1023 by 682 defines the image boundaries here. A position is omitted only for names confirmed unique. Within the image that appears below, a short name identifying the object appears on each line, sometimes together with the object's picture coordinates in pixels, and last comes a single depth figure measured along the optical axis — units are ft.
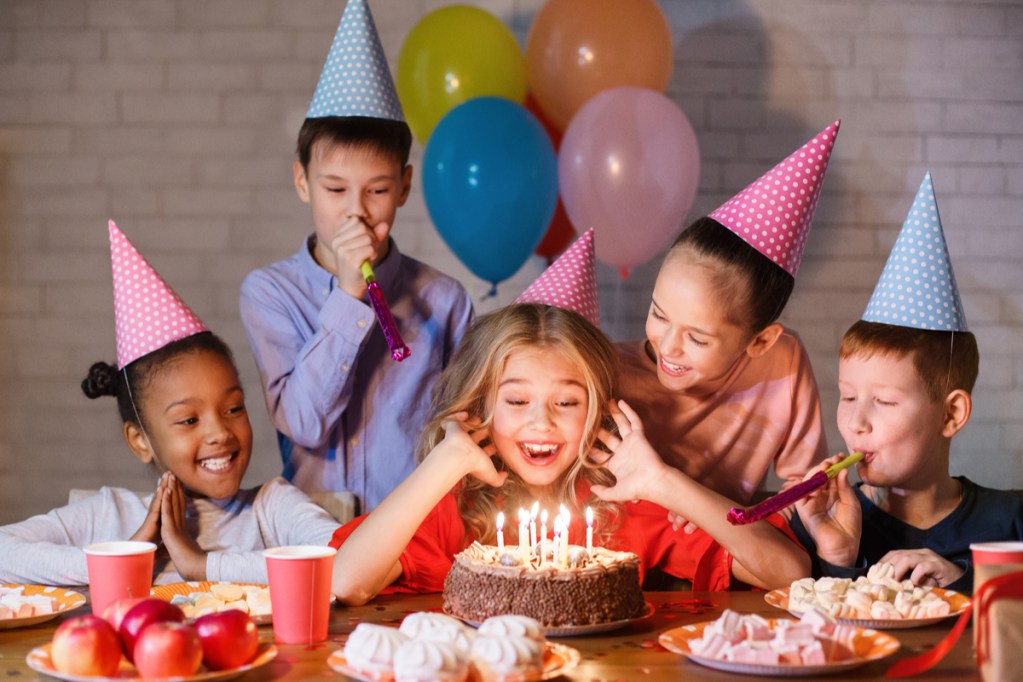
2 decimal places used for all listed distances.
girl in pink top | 6.96
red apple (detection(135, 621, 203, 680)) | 4.19
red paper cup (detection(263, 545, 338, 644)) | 4.98
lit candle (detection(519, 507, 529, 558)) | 5.53
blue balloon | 9.58
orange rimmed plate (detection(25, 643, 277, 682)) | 4.25
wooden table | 4.53
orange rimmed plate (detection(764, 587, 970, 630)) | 5.29
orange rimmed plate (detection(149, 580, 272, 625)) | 5.71
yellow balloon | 10.50
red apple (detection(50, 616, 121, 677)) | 4.26
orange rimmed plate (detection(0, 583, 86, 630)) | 5.22
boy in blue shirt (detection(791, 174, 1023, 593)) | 6.54
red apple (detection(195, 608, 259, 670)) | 4.36
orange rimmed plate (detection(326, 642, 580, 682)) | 4.25
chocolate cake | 5.15
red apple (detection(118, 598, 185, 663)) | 4.33
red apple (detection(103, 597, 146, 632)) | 4.42
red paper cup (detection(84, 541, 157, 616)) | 5.16
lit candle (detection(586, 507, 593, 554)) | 5.62
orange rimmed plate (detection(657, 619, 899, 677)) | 4.48
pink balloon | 9.78
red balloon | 10.90
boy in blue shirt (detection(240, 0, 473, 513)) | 8.05
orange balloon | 10.41
